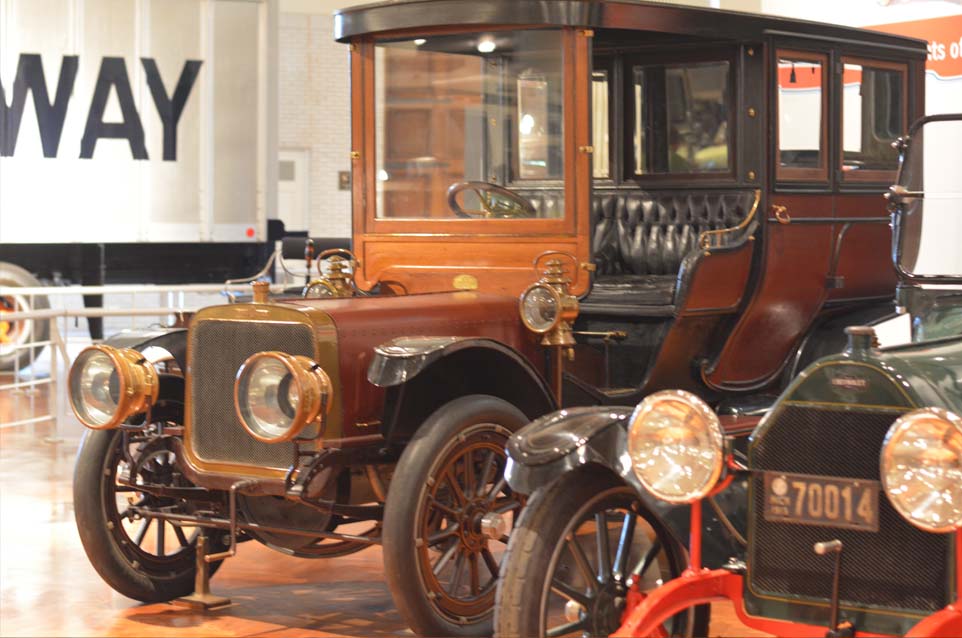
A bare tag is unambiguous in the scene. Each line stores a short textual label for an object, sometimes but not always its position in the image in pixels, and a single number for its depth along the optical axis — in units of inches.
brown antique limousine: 293.4
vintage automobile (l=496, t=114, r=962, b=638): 201.3
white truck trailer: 784.6
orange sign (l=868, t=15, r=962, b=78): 517.6
